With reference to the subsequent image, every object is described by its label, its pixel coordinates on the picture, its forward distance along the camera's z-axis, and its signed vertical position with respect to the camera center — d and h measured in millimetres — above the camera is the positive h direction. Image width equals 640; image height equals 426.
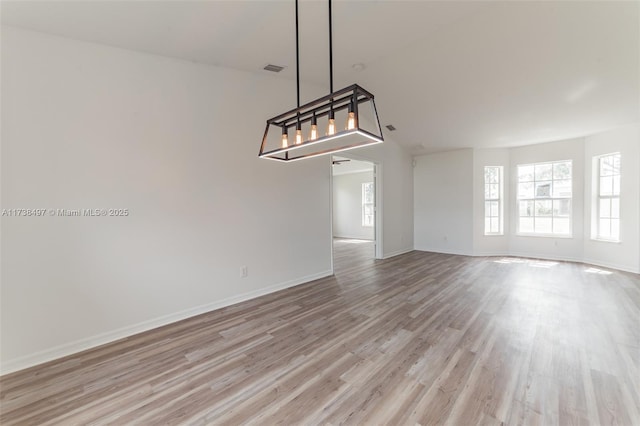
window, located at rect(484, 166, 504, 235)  6730 +106
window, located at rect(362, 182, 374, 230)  10023 +79
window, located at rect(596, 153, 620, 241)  5207 +139
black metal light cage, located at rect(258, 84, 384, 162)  1704 +748
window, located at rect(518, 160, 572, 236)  6008 +163
